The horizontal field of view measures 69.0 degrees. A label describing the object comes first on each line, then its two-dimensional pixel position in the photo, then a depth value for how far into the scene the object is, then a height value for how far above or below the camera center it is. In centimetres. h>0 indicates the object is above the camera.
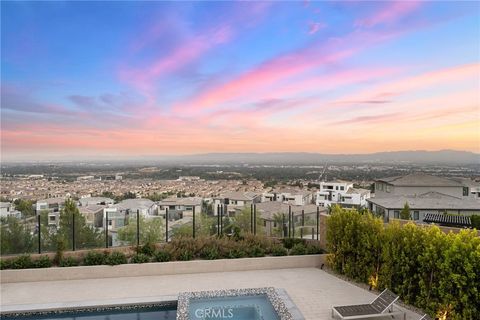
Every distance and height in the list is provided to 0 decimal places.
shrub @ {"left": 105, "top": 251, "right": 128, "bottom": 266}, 1085 -325
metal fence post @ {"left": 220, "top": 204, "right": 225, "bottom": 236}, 1300 -246
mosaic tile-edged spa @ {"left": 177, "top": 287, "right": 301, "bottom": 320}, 804 -372
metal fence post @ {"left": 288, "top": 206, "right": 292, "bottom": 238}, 1322 -254
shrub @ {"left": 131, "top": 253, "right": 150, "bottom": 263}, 1095 -328
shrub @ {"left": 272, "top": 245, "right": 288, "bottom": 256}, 1186 -332
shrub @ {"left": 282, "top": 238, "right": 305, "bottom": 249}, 1253 -321
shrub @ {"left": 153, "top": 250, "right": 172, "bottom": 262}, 1119 -329
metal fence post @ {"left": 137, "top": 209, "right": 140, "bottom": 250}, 1227 -269
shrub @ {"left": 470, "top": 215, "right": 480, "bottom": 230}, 1312 -261
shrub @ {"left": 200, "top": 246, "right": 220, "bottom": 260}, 1148 -329
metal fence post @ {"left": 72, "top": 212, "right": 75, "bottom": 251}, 1163 -264
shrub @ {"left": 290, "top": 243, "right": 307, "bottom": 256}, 1197 -333
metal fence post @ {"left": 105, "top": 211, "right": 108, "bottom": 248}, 1191 -267
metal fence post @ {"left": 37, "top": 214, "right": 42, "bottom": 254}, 1134 -267
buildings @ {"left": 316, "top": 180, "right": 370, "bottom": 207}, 3847 -495
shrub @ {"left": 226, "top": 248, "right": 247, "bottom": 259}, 1158 -333
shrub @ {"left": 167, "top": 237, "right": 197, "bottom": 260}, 1143 -309
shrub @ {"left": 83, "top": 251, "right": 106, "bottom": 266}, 1084 -325
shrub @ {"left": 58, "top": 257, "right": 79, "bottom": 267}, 1072 -331
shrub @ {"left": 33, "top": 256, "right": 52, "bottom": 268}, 1060 -327
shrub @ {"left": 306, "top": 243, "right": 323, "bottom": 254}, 1204 -334
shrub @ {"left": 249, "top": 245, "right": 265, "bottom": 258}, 1171 -331
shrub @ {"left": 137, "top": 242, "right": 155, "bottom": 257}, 1145 -314
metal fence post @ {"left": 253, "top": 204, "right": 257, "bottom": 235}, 1346 -258
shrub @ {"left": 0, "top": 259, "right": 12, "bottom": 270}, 1045 -326
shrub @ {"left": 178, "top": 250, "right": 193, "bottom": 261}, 1134 -331
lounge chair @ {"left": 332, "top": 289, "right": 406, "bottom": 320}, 740 -341
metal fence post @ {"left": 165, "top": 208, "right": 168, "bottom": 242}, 1246 -267
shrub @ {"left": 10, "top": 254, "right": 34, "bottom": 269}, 1052 -325
